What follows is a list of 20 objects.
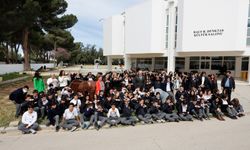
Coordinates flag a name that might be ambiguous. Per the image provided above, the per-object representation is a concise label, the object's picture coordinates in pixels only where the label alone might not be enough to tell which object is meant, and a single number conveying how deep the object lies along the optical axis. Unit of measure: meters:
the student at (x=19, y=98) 5.72
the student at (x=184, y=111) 5.95
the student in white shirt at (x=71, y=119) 5.07
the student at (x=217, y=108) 6.25
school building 14.09
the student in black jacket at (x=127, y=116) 5.48
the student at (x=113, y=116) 5.41
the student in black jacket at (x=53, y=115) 5.25
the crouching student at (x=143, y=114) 5.69
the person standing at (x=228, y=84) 7.42
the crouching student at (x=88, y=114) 5.38
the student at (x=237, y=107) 6.65
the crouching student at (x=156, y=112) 5.81
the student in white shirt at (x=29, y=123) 4.80
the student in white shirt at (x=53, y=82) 7.03
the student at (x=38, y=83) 6.76
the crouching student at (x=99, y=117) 5.29
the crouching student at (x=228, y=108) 6.33
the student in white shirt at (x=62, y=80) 7.21
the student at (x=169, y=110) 5.83
